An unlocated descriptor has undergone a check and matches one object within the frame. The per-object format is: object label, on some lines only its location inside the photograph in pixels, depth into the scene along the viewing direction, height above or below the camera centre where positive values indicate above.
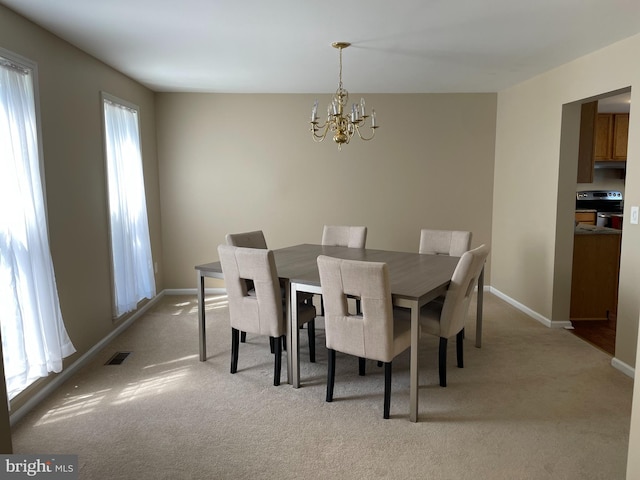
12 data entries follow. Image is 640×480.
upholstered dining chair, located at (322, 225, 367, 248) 4.43 -0.44
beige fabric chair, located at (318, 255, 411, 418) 2.55 -0.74
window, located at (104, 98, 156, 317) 4.10 -0.16
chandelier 3.37 +0.55
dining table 2.65 -0.57
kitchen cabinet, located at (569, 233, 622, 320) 4.50 -0.82
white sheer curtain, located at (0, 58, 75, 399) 2.60 -0.33
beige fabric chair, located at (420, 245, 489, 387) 2.88 -0.77
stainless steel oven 7.31 -0.19
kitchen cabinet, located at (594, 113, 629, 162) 6.87 +0.79
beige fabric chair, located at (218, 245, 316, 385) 3.00 -0.71
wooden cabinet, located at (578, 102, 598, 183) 4.33 +0.47
